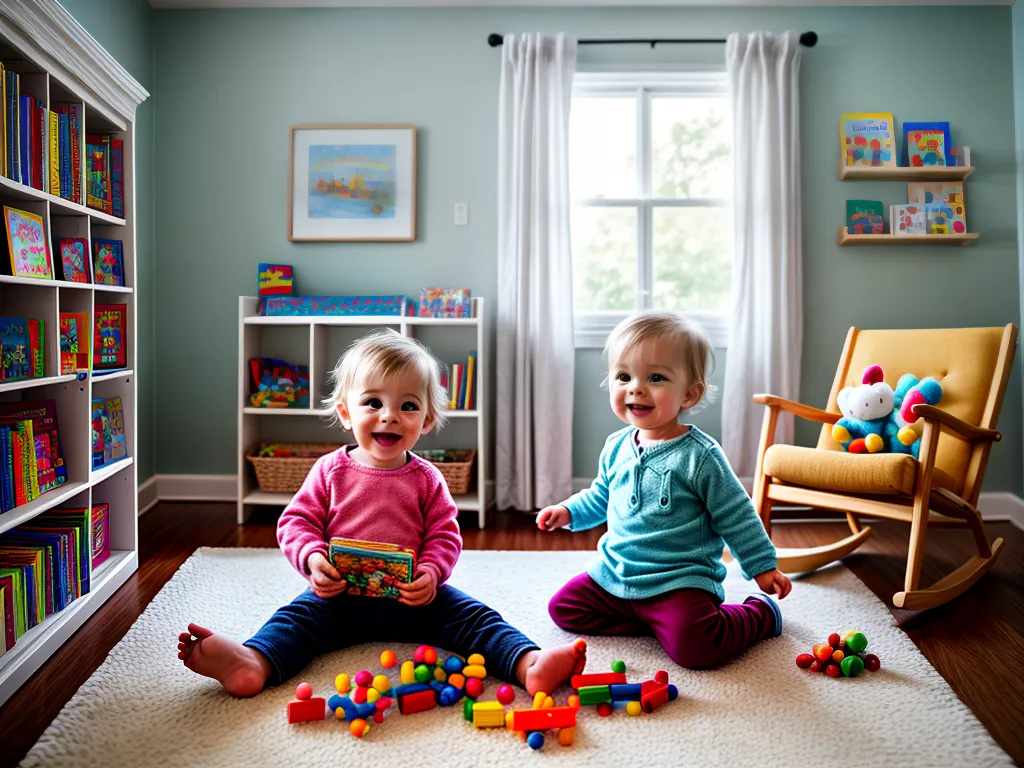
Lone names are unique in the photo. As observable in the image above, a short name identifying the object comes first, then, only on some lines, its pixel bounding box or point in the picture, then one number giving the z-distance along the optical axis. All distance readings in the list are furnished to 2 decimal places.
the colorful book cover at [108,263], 2.16
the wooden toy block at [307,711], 1.43
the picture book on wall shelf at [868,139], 3.16
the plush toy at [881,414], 2.39
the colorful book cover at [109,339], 2.19
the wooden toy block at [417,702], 1.48
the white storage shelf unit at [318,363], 3.00
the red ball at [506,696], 1.49
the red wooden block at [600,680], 1.55
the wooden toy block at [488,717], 1.43
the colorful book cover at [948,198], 3.14
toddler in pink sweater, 1.62
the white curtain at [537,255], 3.17
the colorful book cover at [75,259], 1.97
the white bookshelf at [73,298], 1.68
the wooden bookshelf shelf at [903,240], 3.11
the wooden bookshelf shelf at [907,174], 3.07
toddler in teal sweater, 1.70
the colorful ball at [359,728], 1.39
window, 3.34
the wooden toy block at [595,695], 1.51
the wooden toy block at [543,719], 1.40
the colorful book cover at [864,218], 3.16
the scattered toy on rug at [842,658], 1.65
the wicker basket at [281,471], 3.03
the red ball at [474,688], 1.53
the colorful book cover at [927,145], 3.14
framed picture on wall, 3.27
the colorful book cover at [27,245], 1.71
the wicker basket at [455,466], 3.02
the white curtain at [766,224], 3.14
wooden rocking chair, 2.06
